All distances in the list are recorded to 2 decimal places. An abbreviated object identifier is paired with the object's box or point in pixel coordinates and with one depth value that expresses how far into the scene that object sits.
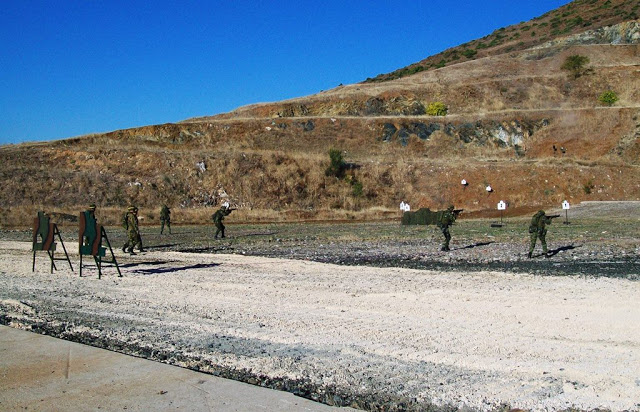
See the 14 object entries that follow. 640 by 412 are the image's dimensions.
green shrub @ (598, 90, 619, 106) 80.81
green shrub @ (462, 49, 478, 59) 126.20
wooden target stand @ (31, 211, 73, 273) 17.55
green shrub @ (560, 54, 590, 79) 90.00
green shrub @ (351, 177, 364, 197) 57.09
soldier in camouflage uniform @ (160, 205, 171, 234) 33.16
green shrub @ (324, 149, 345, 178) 58.87
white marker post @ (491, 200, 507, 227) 35.97
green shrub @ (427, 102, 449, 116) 80.94
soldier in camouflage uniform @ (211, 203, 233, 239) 29.95
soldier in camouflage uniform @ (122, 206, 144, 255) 22.55
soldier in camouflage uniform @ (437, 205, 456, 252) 22.67
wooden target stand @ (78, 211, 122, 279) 16.20
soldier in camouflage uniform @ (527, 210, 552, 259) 19.80
